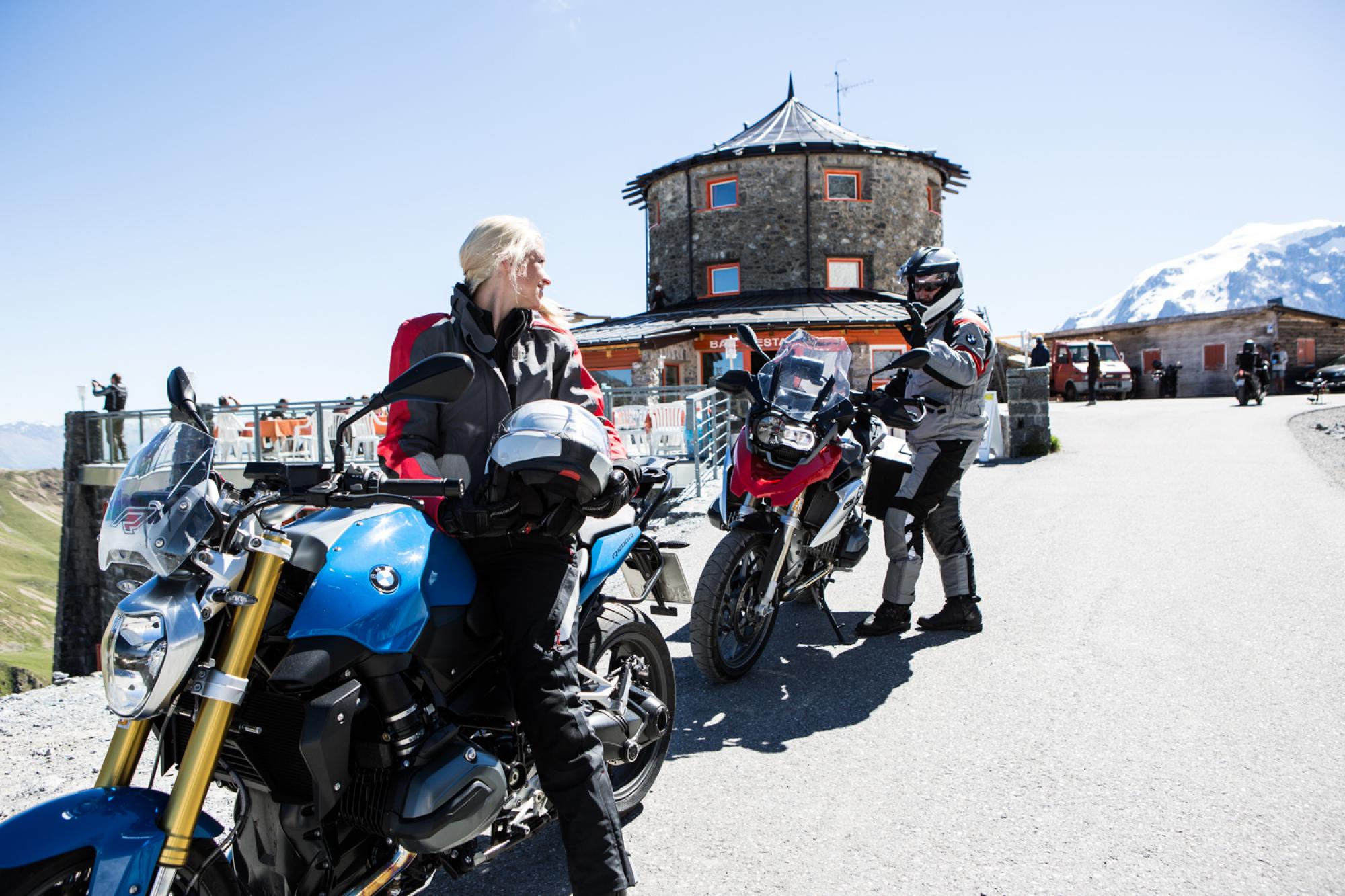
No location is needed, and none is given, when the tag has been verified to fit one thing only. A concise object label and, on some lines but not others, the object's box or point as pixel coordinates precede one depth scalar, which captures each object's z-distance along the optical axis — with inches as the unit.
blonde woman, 89.7
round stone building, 1066.1
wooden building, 1411.2
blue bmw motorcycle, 66.2
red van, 1178.6
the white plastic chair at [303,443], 611.5
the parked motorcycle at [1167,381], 1378.0
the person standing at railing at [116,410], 749.3
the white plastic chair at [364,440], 618.8
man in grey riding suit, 203.8
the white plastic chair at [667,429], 493.0
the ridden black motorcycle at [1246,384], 873.5
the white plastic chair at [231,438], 646.5
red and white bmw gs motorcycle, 170.6
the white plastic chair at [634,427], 498.9
